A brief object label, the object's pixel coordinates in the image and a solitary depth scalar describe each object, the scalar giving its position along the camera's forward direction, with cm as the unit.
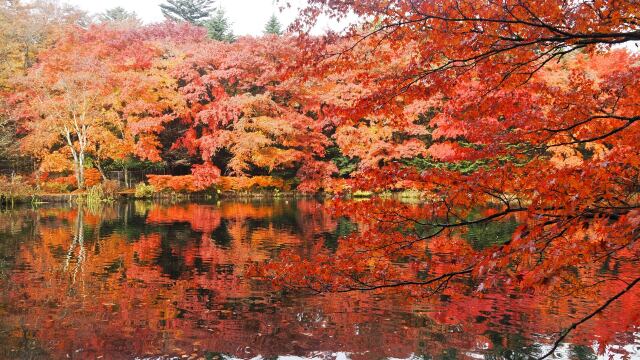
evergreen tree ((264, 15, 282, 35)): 4162
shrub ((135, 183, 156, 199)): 2497
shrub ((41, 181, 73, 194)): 2399
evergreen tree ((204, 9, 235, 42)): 3703
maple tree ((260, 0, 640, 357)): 344
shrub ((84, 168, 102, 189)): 2522
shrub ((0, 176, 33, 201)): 2059
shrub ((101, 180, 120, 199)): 2344
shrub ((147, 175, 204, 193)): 2561
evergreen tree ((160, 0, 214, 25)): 4725
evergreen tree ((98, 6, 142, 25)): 5015
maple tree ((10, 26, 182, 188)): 2308
